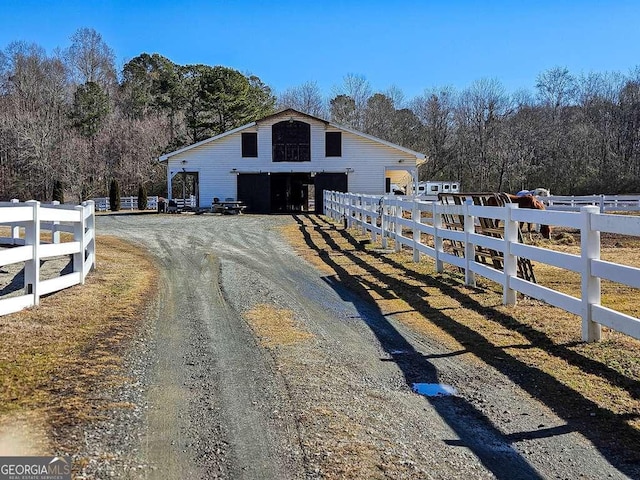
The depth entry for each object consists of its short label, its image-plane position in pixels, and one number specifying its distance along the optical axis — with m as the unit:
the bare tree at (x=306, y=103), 65.06
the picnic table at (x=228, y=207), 30.08
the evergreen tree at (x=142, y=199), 37.34
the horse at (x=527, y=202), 15.27
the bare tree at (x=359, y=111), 62.12
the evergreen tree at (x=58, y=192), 37.62
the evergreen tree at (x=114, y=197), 36.67
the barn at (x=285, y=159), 32.56
